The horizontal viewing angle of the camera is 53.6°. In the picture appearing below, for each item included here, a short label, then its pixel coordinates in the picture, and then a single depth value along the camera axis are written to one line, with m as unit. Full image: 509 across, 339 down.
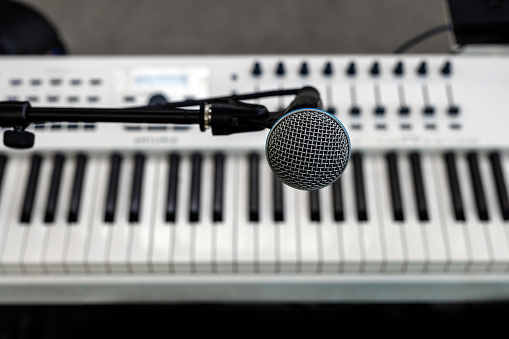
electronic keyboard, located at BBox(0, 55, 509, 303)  1.24
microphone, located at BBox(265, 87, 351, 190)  0.62
